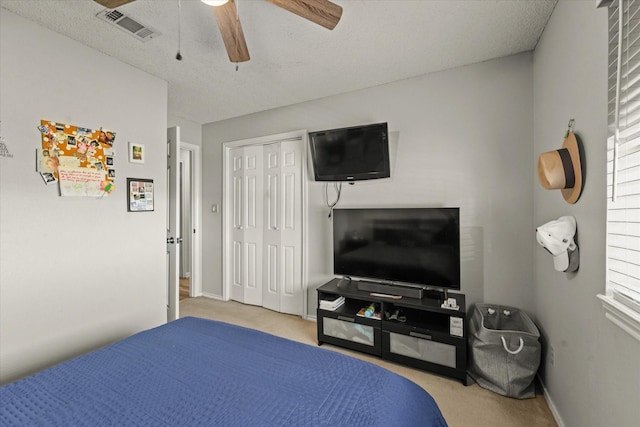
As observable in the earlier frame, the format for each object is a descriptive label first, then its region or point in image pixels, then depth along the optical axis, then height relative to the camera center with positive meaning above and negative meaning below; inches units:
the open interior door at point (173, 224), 113.7 -6.4
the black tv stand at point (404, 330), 85.0 -40.0
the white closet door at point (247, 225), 147.2 -8.6
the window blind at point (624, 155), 39.3 +7.9
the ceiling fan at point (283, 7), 52.7 +38.2
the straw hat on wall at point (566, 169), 56.5 +8.2
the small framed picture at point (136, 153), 97.3 +19.6
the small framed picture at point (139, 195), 96.7 +4.9
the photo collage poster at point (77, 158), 77.5 +14.8
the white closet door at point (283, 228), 134.1 -9.3
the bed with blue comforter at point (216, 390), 38.6 -28.2
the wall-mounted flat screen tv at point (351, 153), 107.2 +22.3
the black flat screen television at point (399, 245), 93.4 -13.1
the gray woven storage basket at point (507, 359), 75.2 -41.1
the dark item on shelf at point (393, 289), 96.4 -28.5
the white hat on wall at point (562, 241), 58.4 -6.8
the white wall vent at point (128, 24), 72.8 +50.1
